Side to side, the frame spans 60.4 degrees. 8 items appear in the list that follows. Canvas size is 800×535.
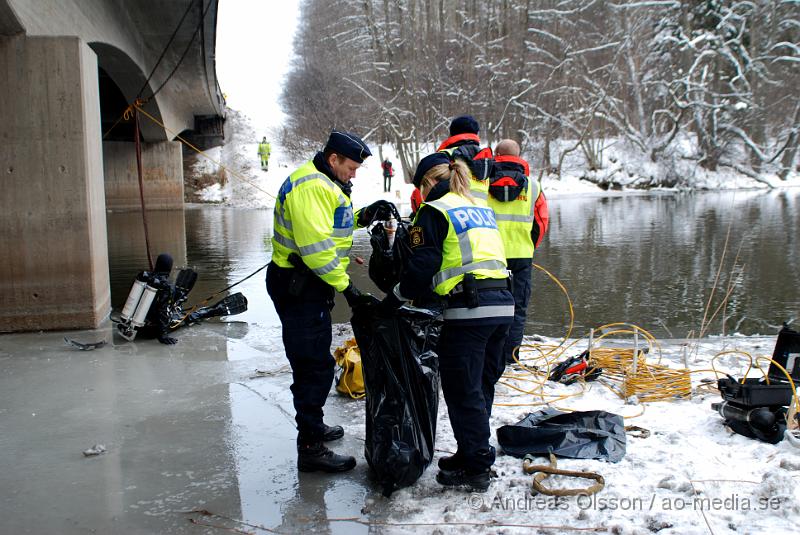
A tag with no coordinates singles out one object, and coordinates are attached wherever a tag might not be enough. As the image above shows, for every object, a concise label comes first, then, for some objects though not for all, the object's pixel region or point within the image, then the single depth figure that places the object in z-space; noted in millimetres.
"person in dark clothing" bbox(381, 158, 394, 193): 35975
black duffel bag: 3822
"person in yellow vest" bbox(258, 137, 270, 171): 43281
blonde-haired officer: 3477
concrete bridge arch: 7115
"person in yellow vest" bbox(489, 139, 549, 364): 5426
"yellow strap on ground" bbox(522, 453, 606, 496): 3332
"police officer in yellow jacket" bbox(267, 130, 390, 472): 3680
